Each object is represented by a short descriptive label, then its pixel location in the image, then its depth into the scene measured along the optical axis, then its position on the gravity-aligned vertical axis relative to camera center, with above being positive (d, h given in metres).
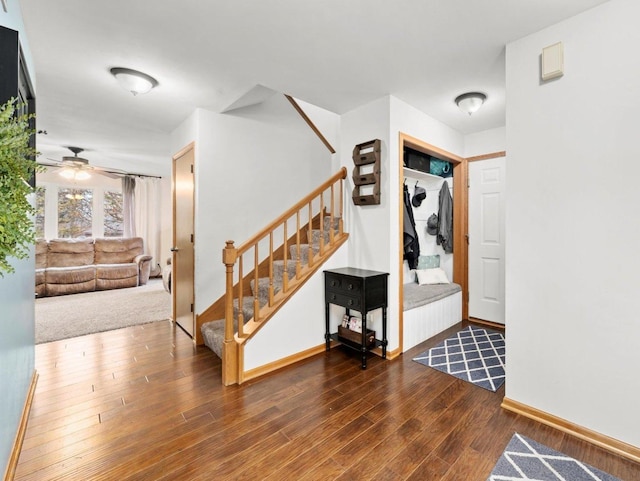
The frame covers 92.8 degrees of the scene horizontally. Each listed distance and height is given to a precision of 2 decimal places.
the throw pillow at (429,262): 4.02 -0.32
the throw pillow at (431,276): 3.80 -0.49
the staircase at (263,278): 2.34 -0.39
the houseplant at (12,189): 0.67 +0.12
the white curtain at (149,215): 7.05 +0.55
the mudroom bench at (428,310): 3.03 -0.79
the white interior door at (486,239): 3.62 -0.02
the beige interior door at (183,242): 3.35 -0.04
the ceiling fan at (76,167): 5.13 +1.34
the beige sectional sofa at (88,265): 5.43 -0.52
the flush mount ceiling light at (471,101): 2.75 +1.25
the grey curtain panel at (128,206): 6.86 +0.74
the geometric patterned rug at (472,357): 2.43 -1.10
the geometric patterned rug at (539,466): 1.45 -1.14
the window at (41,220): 5.81 +0.37
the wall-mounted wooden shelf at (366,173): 2.83 +0.63
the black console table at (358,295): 2.57 -0.50
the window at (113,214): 6.84 +0.56
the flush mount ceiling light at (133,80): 2.40 +1.28
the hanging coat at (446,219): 3.98 +0.24
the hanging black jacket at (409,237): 3.52 +0.01
